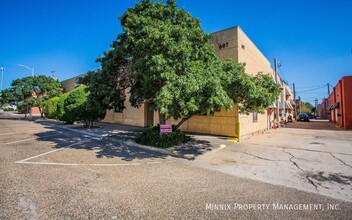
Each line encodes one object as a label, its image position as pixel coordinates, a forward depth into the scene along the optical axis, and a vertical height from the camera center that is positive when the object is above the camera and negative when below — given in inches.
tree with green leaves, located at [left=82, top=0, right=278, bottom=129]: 280.4 +84.6
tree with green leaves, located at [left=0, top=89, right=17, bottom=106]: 1212.7 +129.9
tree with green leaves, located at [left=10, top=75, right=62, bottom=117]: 1179.9 +175.6
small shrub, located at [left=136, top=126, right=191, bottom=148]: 372.4 -47.0
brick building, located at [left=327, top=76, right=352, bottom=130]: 761.6 +69.1
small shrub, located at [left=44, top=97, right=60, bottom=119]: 1108.5 +59.8
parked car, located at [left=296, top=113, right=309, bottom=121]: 1459.4 +2.2
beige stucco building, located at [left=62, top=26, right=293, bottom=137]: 507.4 +6.1
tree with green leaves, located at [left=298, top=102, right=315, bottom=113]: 2727.6 +121.6
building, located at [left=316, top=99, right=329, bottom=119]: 2092.5 +72.8
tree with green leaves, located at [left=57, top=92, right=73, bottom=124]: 828.6 +31.4
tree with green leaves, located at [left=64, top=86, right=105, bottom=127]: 681.0 +29.6
